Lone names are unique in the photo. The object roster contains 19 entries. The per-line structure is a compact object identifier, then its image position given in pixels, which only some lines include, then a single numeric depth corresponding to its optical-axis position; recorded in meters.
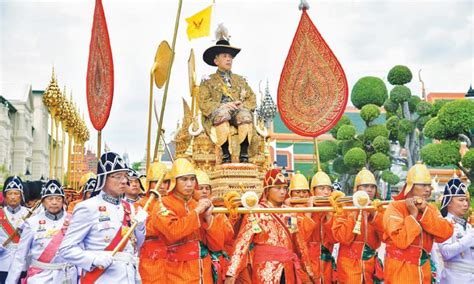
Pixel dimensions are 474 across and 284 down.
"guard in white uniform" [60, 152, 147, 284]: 4.98
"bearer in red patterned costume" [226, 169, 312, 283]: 6.70
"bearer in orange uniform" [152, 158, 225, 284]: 6.30
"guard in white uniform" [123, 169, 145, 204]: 9.06
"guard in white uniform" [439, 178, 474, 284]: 7.07
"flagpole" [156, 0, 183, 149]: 8.77
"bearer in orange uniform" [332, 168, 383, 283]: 7.51
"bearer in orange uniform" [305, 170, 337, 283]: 8.16
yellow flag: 13.48
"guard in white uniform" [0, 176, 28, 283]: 9.28
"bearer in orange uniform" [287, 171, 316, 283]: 6.99
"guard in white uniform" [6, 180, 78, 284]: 6.76
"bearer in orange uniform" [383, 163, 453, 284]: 6.30
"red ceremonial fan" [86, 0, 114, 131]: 8.55
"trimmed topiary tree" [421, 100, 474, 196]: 22.91
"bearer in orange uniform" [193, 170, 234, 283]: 6.68
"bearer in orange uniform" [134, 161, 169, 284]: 6.56
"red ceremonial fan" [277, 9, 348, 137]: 10.64
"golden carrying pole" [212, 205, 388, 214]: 6.46
